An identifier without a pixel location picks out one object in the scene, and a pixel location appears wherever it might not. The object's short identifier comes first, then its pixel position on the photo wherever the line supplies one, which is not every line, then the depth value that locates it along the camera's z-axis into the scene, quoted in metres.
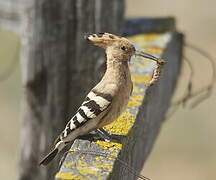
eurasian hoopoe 6.76
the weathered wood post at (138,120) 5.41
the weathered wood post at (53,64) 8.91
